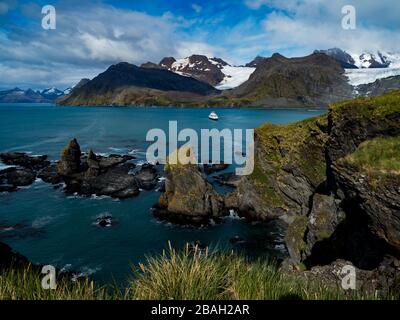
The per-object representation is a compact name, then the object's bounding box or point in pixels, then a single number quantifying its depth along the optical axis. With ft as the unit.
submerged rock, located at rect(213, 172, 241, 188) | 215.78
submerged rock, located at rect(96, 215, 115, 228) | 154.55
